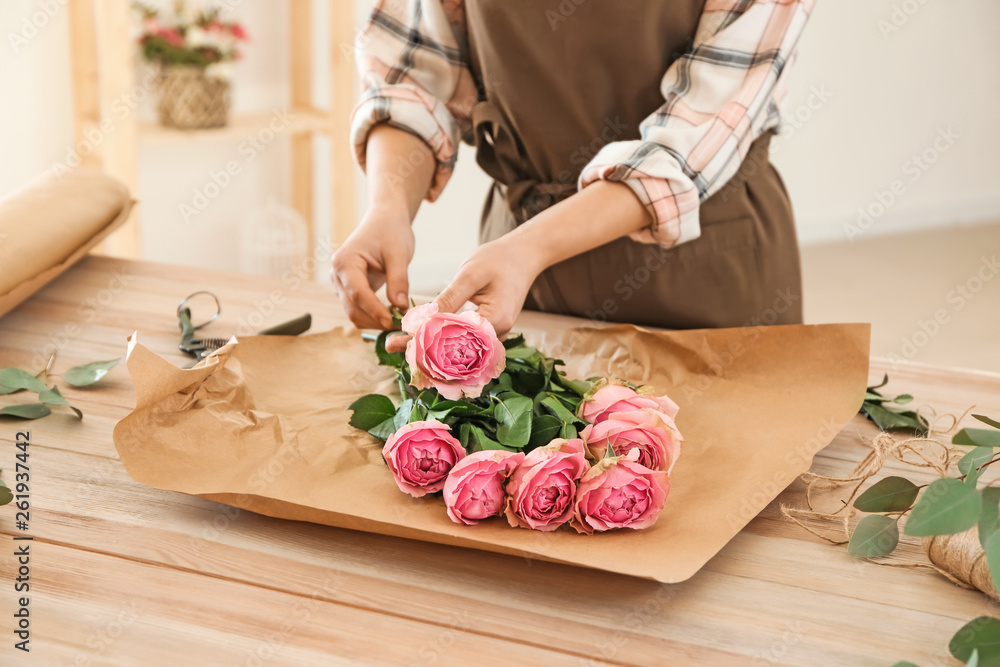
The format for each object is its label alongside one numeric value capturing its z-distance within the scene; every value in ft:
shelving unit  7.37
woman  3.18
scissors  3.26
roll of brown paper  3.41
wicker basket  8.21
